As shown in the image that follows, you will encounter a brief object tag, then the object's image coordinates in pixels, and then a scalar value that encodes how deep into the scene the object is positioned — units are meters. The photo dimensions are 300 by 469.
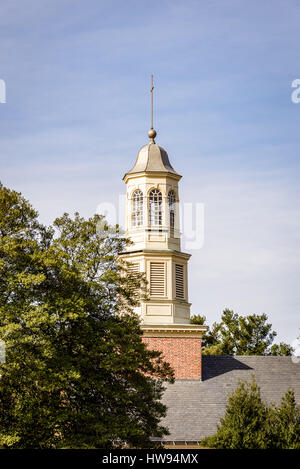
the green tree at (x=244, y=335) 61.81
